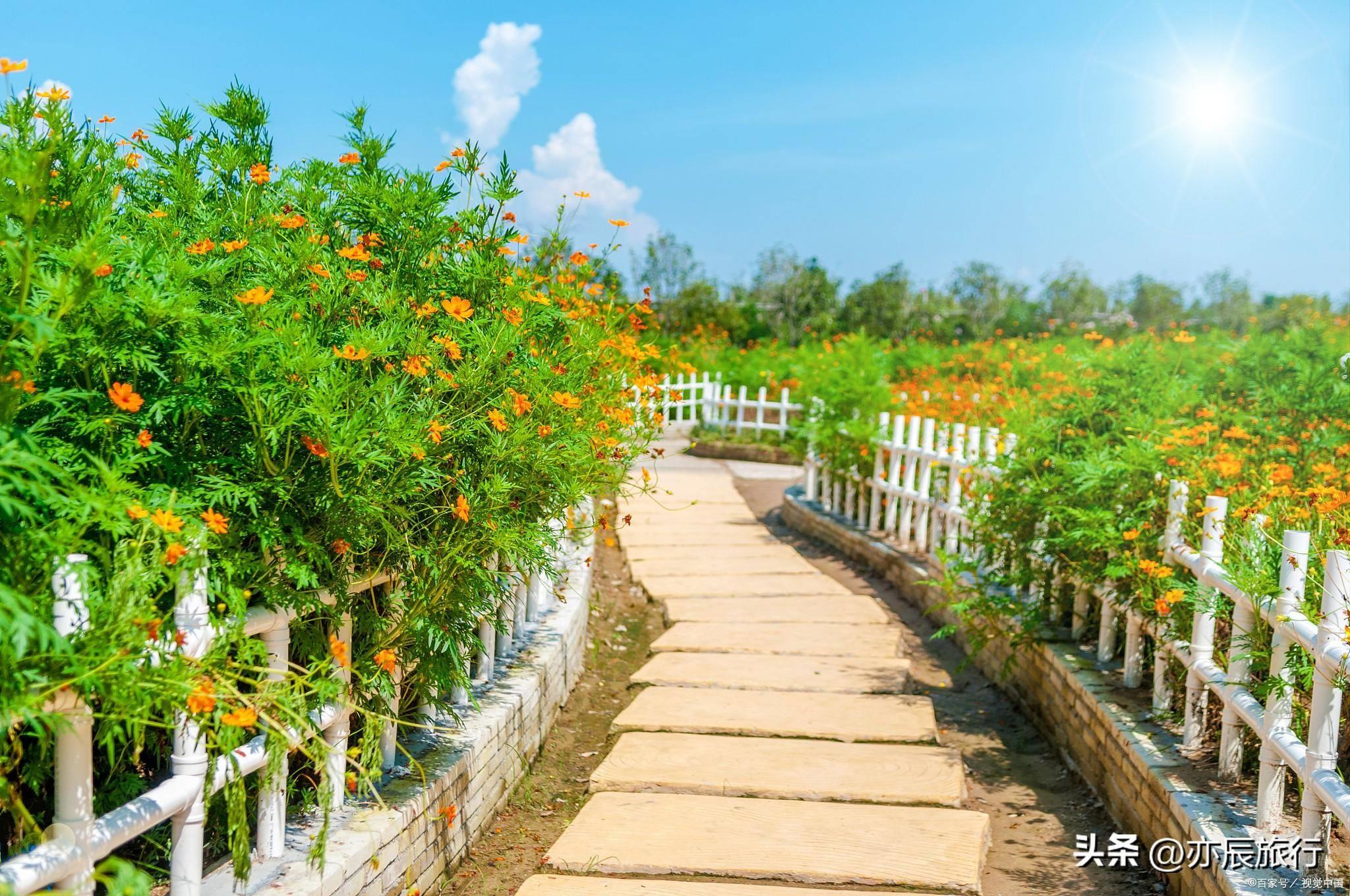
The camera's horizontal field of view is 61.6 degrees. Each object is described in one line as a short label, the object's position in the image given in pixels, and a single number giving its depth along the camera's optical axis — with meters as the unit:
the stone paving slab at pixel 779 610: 6.54
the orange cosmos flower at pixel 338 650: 2.29
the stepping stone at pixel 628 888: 3.25
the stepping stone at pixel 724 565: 7.75
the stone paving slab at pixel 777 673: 5.32
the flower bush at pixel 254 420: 1.87
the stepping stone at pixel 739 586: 7.13
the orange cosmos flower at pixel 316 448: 2.24
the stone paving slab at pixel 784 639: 5.88
